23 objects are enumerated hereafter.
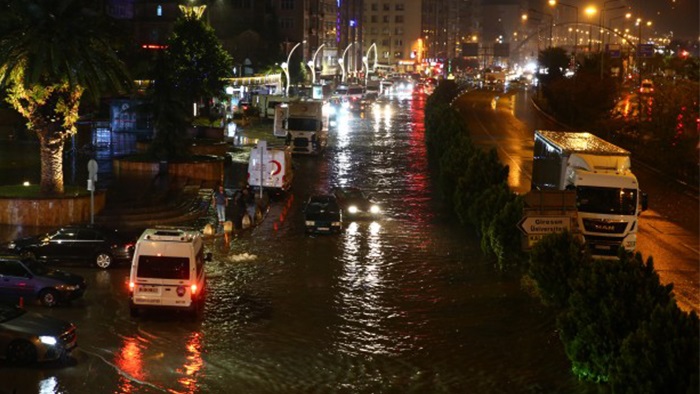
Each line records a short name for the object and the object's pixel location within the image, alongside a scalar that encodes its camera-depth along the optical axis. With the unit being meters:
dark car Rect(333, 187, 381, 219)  42.46
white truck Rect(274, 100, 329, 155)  63.97
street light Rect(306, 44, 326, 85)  137.61
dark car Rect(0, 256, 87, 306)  24.72
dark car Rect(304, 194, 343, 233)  36.75
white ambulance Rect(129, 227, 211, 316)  23.56
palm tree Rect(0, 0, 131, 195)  34.56
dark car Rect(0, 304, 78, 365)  19.62
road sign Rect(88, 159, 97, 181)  33.03
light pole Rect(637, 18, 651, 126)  66.68
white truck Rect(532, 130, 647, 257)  31.69
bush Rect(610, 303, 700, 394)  14.58
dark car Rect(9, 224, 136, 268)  29.44
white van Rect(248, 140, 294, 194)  44.38
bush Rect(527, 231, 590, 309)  22.30
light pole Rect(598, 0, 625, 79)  81.26
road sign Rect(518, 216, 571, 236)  25.39
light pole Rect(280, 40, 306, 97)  114.12
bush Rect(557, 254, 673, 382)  17.67
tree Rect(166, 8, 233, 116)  70.44
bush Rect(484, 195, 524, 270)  28.53
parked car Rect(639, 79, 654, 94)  71.70
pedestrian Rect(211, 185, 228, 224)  37.29
